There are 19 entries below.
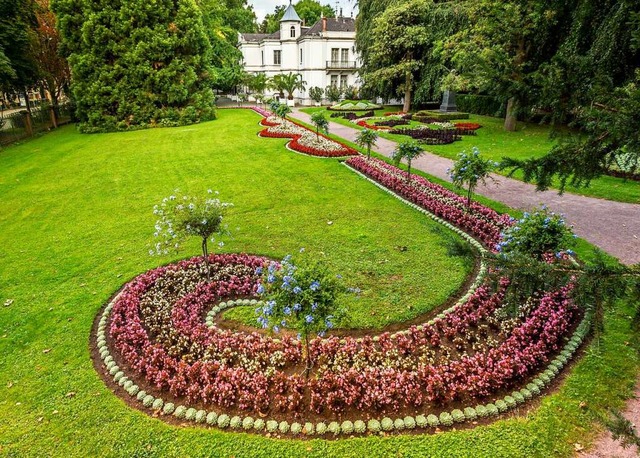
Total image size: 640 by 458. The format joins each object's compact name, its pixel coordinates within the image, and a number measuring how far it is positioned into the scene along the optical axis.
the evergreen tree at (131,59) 26.56
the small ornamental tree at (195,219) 6.83
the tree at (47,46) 27.33
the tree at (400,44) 28.94
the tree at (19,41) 23.44
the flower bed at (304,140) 17.28
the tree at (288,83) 43.30
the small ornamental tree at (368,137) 15.21
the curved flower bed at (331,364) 4.47
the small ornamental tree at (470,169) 9.47
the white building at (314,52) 45.56
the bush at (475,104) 28.77
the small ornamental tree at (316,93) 44.84
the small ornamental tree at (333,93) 44.38
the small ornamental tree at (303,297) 4.51
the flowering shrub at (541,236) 6.14
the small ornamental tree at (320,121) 18.56
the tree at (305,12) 70.81
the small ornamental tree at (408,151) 12.16
